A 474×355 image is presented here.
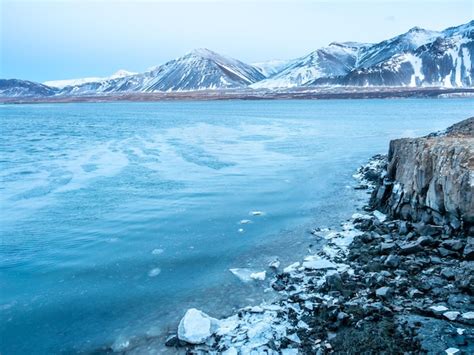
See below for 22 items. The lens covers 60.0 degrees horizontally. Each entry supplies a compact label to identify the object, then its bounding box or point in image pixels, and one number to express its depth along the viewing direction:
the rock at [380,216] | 14.03
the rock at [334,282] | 9.26
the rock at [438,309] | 7.62
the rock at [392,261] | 9.95
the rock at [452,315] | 7.35
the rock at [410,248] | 10.50
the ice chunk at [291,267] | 10.67
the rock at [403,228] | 12.05
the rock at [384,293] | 8.41
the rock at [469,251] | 9.55
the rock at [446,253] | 10.00
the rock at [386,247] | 10.83
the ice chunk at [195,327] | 7.99
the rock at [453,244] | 10.07
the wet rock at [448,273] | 8.88
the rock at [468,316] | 7.30
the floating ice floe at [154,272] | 11.11
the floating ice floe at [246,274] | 10.59
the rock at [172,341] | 8.02
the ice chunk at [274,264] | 11.11
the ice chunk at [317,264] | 10.63
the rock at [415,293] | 8.39
